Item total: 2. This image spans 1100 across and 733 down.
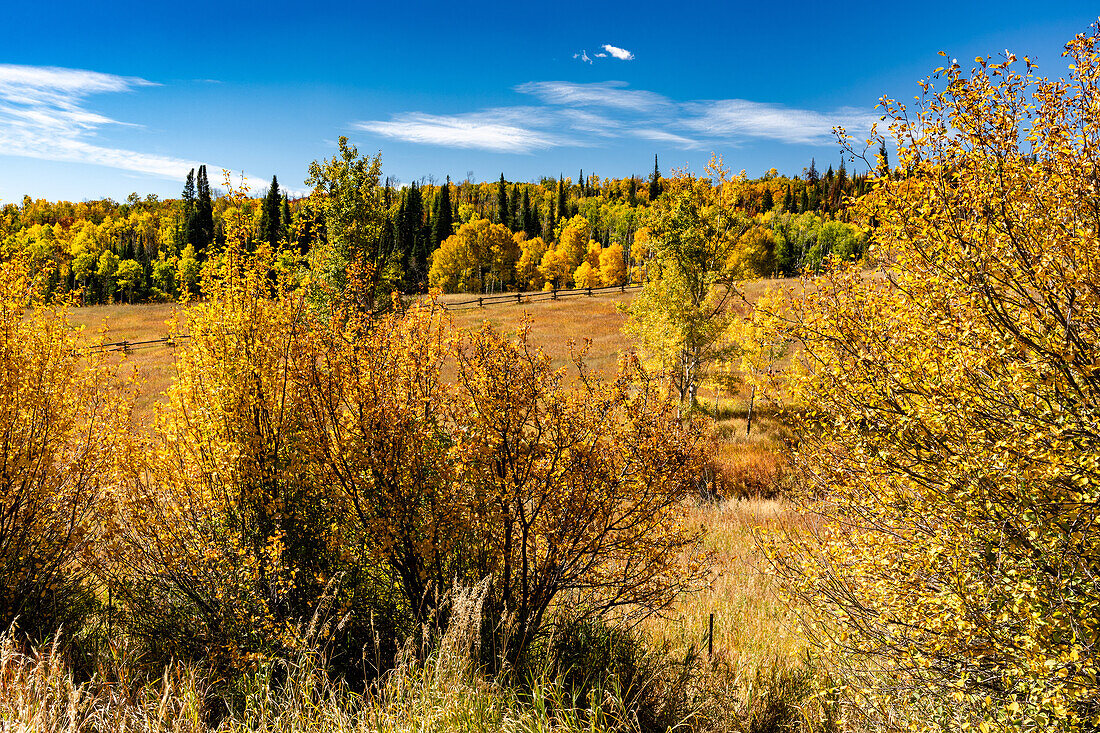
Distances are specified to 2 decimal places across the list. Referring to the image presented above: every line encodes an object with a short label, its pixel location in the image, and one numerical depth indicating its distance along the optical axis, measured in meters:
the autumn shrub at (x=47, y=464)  7.14
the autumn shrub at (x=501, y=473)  6.40
